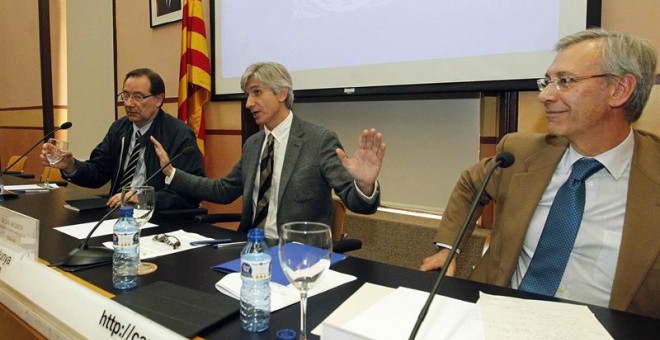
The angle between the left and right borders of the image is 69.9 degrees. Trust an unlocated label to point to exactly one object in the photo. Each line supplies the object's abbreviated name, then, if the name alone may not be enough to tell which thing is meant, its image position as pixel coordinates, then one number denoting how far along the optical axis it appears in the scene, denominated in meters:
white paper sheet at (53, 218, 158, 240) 1.61
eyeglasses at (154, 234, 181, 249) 1.48
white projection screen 2.21
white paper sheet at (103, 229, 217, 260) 1.41
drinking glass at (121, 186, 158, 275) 1.36
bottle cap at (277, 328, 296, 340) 0.82
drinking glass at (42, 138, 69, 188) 2.52
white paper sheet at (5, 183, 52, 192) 2.56
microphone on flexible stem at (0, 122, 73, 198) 2.31
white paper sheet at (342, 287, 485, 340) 0.85
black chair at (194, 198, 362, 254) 1.93
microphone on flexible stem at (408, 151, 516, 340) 0.76
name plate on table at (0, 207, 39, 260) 1.20
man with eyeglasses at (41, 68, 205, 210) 2.68
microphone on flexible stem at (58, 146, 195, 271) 1.26
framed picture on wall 4.00
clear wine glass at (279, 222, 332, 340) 0.83
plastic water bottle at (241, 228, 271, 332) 0.87
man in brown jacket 1.32
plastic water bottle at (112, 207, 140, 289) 1.14
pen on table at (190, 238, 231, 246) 1.51
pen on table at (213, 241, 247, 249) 1.48
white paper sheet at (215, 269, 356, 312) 1.03
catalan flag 3.67
